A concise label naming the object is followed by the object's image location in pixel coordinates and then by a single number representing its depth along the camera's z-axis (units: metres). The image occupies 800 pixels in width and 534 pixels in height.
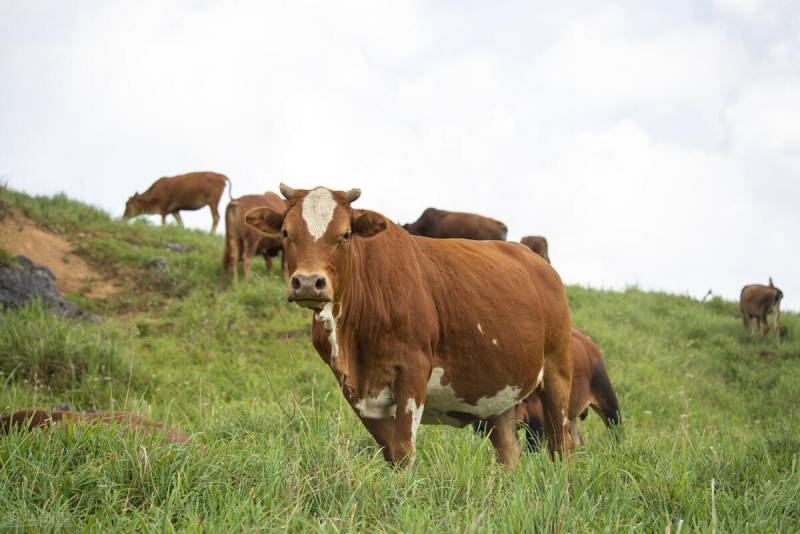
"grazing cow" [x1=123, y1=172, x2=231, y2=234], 23.89
